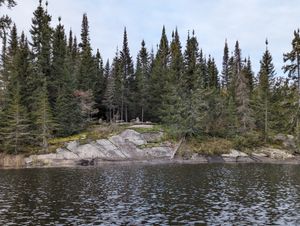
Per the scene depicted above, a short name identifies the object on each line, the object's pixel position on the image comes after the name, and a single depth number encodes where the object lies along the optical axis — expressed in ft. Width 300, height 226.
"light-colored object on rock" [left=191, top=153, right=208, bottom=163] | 164.84
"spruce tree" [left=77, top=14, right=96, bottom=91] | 206.12
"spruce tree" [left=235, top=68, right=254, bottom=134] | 185.03
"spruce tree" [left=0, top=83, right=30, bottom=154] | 150.90
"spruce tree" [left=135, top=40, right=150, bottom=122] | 220.59
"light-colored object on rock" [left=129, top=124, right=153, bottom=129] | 183.64
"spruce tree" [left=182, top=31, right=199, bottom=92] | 195.88
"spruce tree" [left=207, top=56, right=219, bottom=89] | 250.42
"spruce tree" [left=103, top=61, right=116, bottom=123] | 213.79
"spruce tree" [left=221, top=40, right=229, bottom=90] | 316.12
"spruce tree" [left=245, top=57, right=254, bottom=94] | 251.63
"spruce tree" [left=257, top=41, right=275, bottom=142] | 187.44
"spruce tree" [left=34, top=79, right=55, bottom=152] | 157.46
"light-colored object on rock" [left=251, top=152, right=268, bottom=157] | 171.54
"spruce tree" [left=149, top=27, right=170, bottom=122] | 214.26
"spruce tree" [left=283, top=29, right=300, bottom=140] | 95.53
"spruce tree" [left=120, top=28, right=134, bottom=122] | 226.13
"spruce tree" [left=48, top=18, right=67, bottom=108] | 186.08
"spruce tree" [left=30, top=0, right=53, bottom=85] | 184.13
